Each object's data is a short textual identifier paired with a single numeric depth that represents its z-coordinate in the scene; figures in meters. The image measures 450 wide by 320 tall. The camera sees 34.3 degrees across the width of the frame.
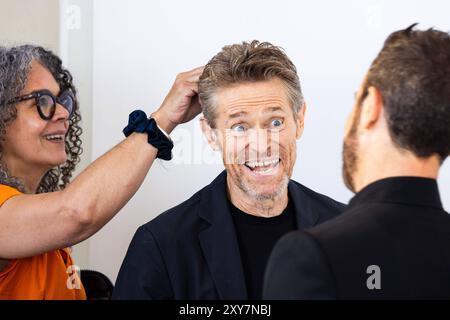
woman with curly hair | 1.70
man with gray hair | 1.67
